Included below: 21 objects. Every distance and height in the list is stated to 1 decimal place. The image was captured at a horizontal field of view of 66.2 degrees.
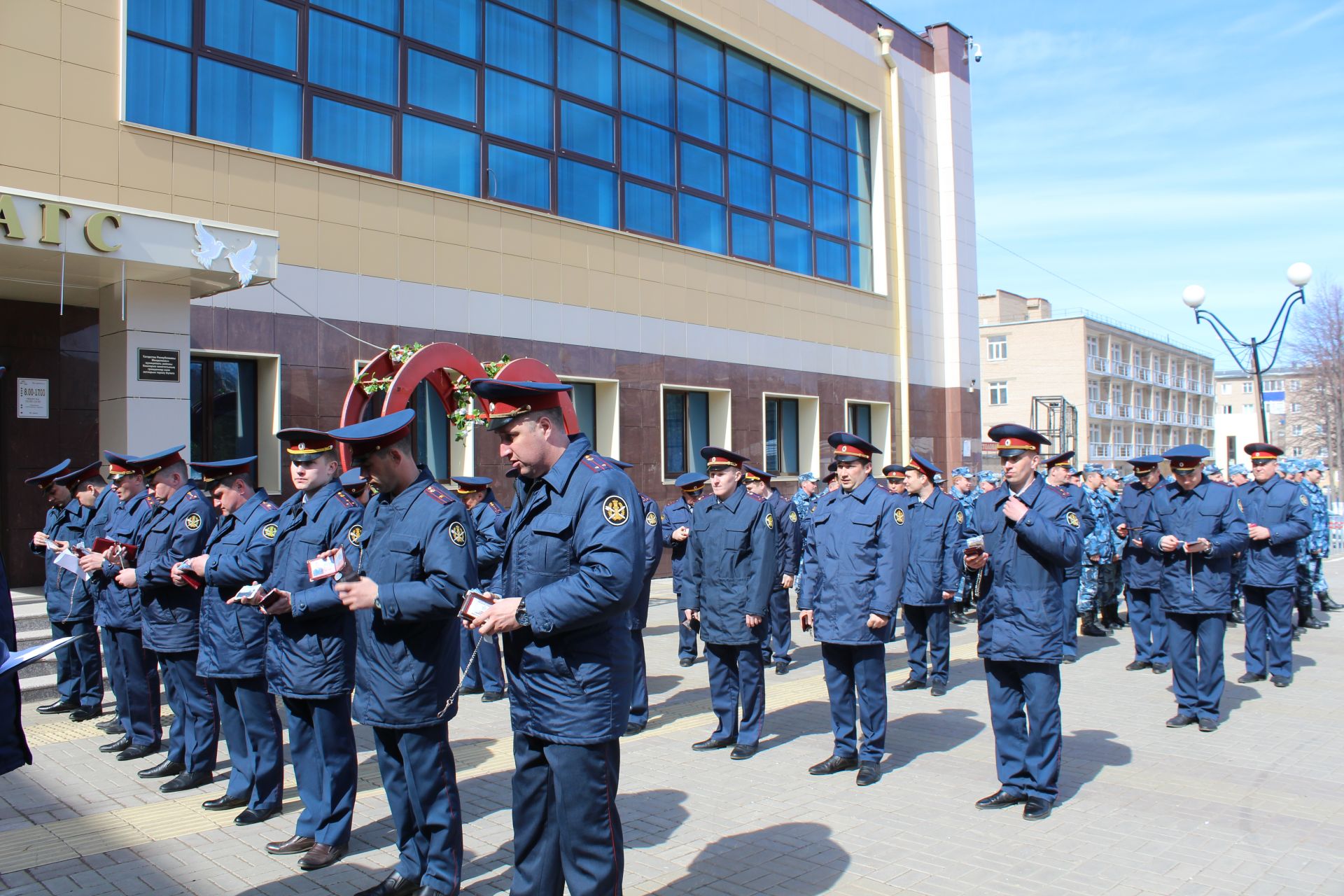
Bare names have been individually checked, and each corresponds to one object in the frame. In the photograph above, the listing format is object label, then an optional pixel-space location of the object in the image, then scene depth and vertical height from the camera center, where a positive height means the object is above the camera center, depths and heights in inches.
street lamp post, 768.3 +117.6
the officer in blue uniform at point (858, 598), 264.8 -36.9
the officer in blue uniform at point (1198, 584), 315.9 -40.6
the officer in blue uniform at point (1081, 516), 426.9 -31.0
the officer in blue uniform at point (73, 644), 350.3 -62.9
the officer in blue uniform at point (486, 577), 349.4 -42.6
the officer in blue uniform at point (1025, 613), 233.8 -36.8
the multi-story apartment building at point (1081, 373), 2591.0 +214.6
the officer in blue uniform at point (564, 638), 144.7 -26.3
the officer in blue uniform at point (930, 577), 387.5 -47.6
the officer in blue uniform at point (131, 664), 291.9 -58.1
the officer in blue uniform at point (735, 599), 292.2 -40.9
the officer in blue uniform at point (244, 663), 231.8 -46.1
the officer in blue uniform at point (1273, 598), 385.1 -54.5
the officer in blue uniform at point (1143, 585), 422.6 -55.1
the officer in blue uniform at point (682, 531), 432.5 -31.6
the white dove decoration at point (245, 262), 429.1 +82.4
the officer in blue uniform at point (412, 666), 180.7 -36.9
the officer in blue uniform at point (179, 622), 259.4 -41.8
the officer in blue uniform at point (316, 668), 205.9 -42.2
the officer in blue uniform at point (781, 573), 419.8 -50.0
